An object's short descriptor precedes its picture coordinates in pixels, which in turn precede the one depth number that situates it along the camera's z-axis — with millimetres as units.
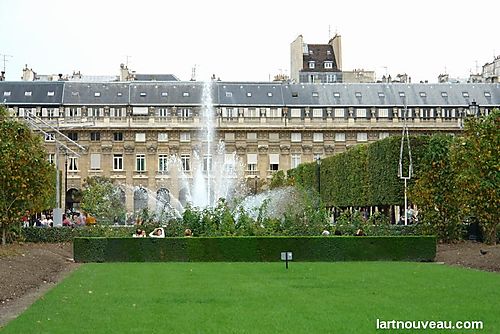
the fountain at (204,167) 77688
